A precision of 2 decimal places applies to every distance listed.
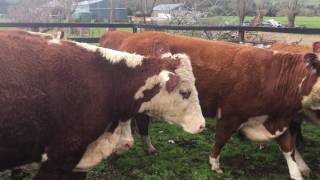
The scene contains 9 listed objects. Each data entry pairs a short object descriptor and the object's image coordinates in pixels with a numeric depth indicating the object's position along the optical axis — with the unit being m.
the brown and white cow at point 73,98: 3.10
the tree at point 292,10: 19.13
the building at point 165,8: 26.59
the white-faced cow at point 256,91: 4.73
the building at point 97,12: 34.35
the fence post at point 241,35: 9.52
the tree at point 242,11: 17.97
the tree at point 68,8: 23.88
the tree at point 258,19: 17.00
